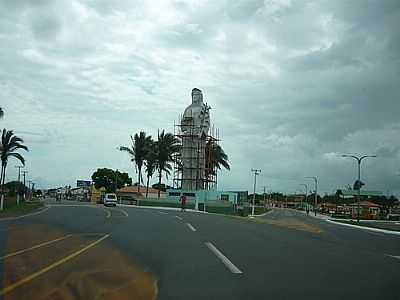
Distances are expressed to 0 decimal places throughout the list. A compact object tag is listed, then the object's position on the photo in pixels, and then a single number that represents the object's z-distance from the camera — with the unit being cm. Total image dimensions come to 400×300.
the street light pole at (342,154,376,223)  6300
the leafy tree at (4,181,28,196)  10875
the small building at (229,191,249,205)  8212
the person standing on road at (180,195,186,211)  6032
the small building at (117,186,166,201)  10794
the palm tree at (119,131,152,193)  8402
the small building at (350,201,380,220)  8324
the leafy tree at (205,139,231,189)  8157
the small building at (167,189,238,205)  7475
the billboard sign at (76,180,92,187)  13025
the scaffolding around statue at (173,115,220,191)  7950
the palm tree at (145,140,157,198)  8212
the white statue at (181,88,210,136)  7919
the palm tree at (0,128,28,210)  6156
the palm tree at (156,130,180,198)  8244
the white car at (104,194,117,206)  7412
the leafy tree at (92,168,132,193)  13350
